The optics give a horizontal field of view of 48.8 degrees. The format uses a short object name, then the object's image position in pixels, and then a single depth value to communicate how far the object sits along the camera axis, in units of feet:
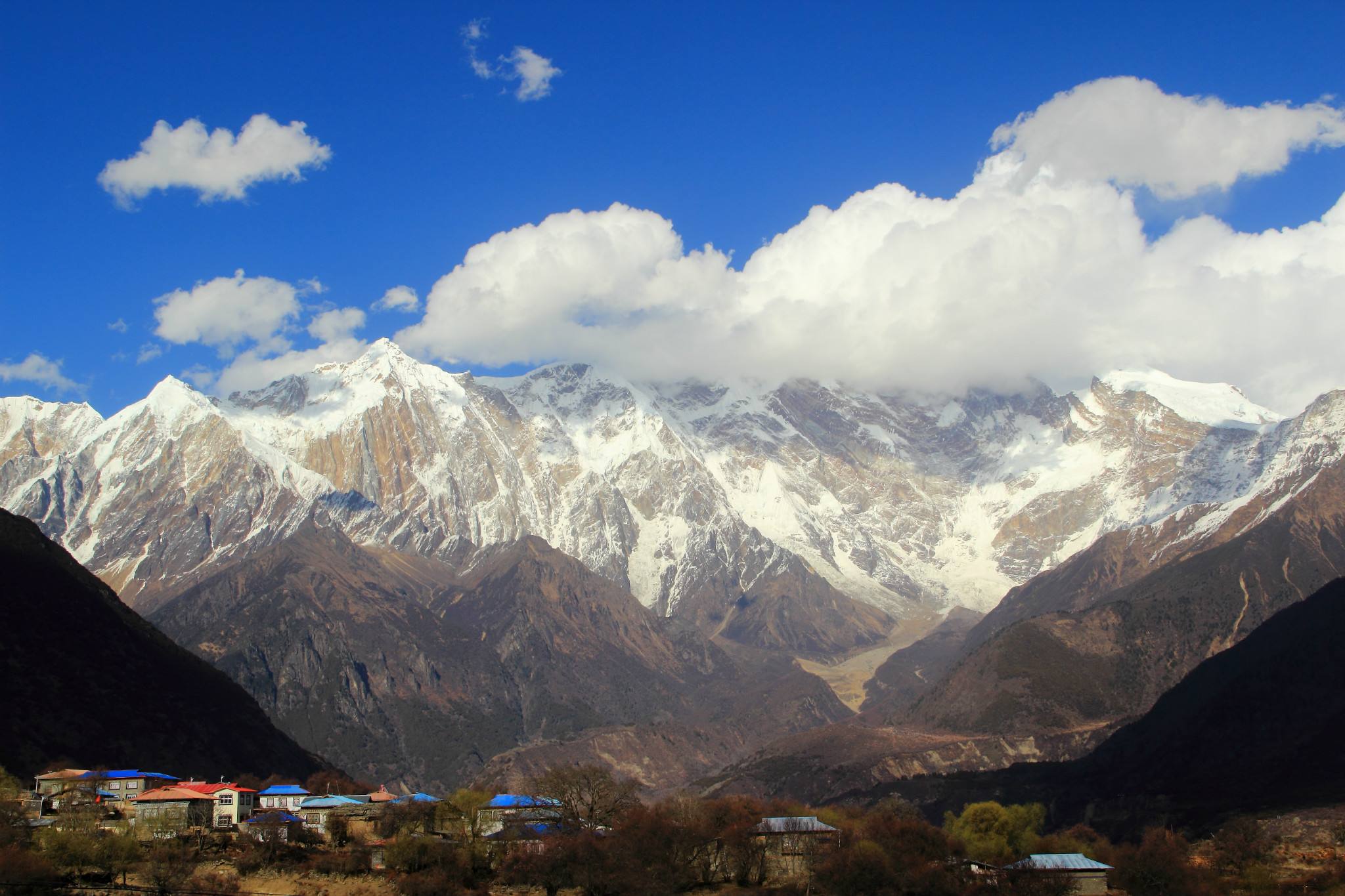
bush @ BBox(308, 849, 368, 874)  419.33
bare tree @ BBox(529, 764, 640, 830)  526.98
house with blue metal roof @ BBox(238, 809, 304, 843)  435.94
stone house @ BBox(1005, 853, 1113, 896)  444.55
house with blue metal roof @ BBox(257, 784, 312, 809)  510.99
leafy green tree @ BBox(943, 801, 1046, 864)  533.14
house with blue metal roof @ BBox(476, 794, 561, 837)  508.12
